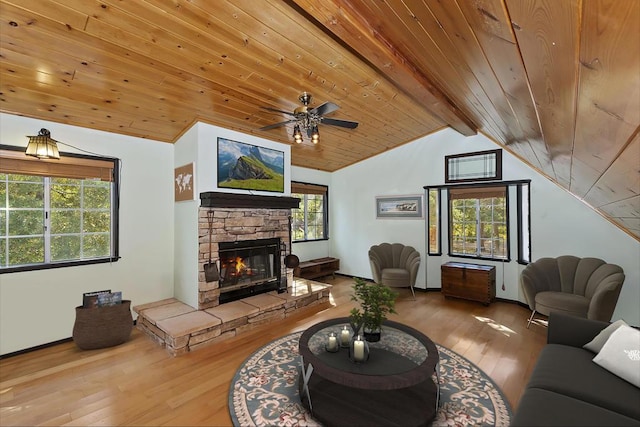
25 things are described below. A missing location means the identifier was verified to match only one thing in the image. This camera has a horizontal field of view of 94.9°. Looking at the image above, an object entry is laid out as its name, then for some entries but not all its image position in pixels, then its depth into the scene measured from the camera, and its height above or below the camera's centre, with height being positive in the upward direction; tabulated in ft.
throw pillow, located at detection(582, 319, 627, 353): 7.12 -3.08
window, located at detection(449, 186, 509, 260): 16.21 -0.56
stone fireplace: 12.51 -1.43
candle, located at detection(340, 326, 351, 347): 8.66 -3.71
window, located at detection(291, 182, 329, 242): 20.61 +0.01
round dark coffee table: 6.84 -3.98
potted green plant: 8.69 -2.97
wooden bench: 19.53 -3.82
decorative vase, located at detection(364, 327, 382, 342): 8.94 -3.74
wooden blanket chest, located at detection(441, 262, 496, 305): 15.21 -3.69
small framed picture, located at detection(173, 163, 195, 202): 12.66 +1.37
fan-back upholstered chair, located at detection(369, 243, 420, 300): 16.88 -3.14
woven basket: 10.53 -4.13
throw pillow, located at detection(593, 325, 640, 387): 6.09 -3.12
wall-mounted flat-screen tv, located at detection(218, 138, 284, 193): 13.20 +2.26
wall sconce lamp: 9.50 +2.17
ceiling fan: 9.07 +2.99
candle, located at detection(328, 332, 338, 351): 8.41 -3.76
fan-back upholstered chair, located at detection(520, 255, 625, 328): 10.16 -3.00
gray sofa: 5.08 -3.55
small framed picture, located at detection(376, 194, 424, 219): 18.61 +0.43
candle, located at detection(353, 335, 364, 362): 7.77 -3.67
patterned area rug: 7.09 -4.95
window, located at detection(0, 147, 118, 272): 10.27 +0.11
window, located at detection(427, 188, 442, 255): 18.31 -0.51
